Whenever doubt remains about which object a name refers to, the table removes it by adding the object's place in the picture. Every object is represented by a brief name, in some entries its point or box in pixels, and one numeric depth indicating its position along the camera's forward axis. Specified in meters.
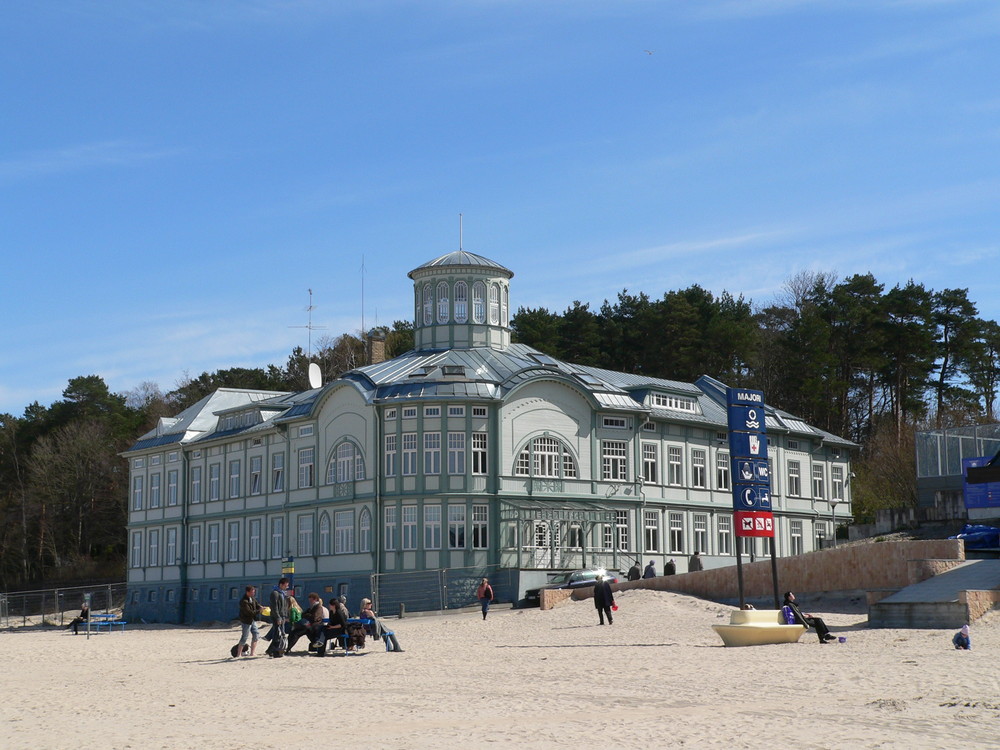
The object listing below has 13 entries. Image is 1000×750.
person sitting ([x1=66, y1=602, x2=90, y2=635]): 41.34
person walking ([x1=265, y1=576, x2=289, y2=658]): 25.81
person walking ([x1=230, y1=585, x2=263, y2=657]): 26.22
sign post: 30.41
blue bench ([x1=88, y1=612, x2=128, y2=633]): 47.42
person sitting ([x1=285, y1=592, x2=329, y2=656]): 26.17
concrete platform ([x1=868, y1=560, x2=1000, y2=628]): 27.86
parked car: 42.91
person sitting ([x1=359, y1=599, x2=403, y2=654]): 27.06
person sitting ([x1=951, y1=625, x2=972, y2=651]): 23.19
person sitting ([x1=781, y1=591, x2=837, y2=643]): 27.31
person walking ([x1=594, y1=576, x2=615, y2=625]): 33.28
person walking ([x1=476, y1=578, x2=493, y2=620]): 38.41
